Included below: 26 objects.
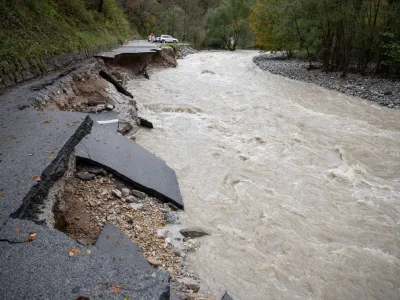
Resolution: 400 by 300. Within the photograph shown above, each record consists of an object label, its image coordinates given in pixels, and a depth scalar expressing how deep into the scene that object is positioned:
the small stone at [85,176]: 4.48
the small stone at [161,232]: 4.07
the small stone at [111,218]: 4.00
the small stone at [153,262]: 3.44
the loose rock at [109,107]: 8.38
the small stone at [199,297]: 3.13
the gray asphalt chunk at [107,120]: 7.06
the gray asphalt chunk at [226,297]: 3.28
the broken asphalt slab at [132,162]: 4.85
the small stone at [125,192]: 4.60
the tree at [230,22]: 49.22
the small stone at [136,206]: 4.41
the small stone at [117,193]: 4.50
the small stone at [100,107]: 8.21
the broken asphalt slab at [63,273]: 2.19
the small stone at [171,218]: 4.50
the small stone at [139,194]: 4.70
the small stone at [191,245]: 4.07
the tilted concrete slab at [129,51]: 15.90
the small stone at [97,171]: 4.70
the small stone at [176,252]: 3.85
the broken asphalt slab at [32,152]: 3.18
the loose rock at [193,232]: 4.32
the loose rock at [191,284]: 3.37
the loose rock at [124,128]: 7.47
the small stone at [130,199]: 4.52
